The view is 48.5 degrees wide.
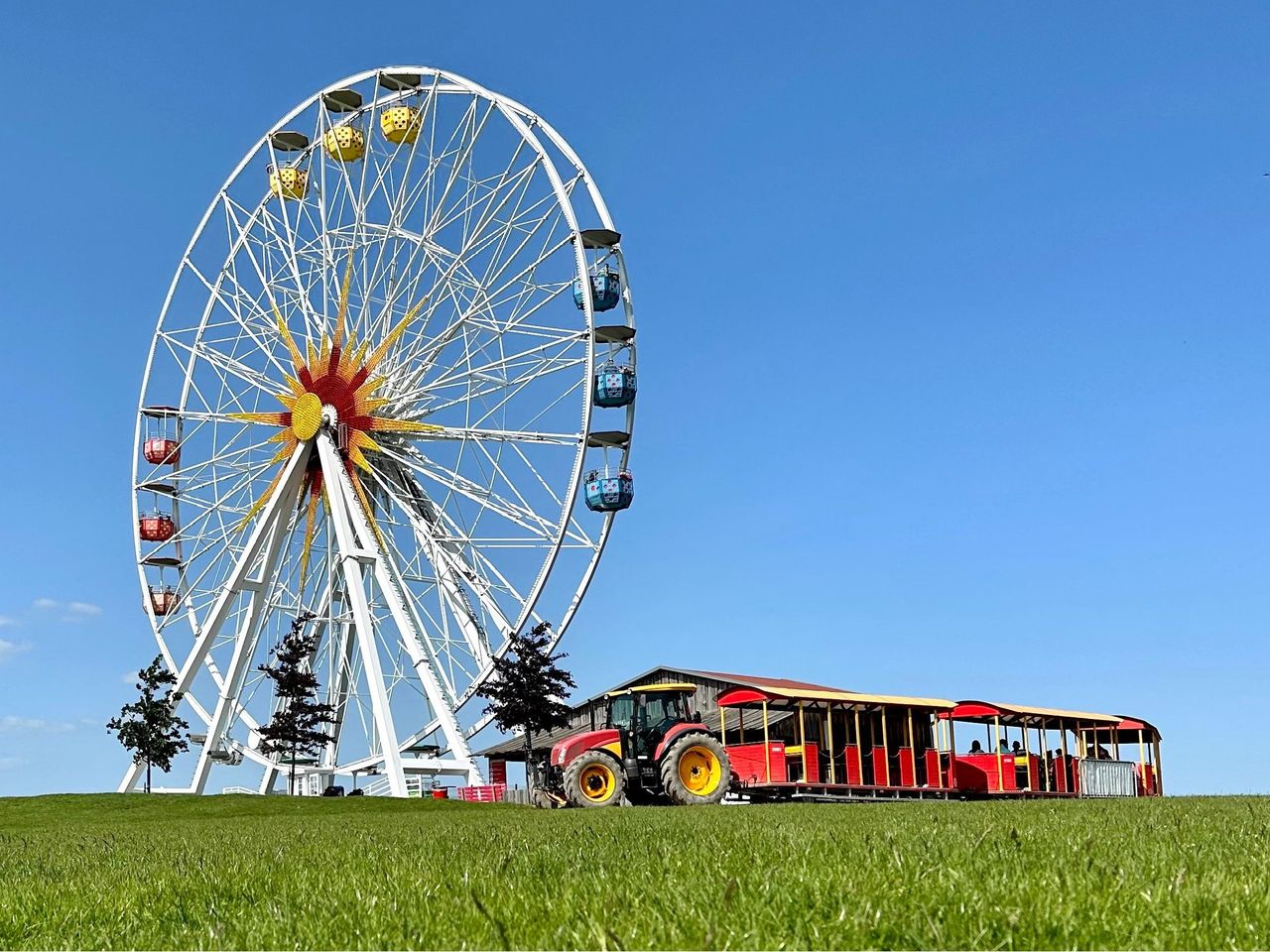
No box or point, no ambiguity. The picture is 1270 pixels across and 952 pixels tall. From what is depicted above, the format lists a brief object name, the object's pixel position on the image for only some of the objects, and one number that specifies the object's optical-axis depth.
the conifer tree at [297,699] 39.22
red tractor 23.34
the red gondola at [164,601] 44.31
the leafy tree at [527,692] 37.09
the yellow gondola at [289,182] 42.69
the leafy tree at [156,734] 42.66
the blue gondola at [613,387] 35.91
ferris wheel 35.81
